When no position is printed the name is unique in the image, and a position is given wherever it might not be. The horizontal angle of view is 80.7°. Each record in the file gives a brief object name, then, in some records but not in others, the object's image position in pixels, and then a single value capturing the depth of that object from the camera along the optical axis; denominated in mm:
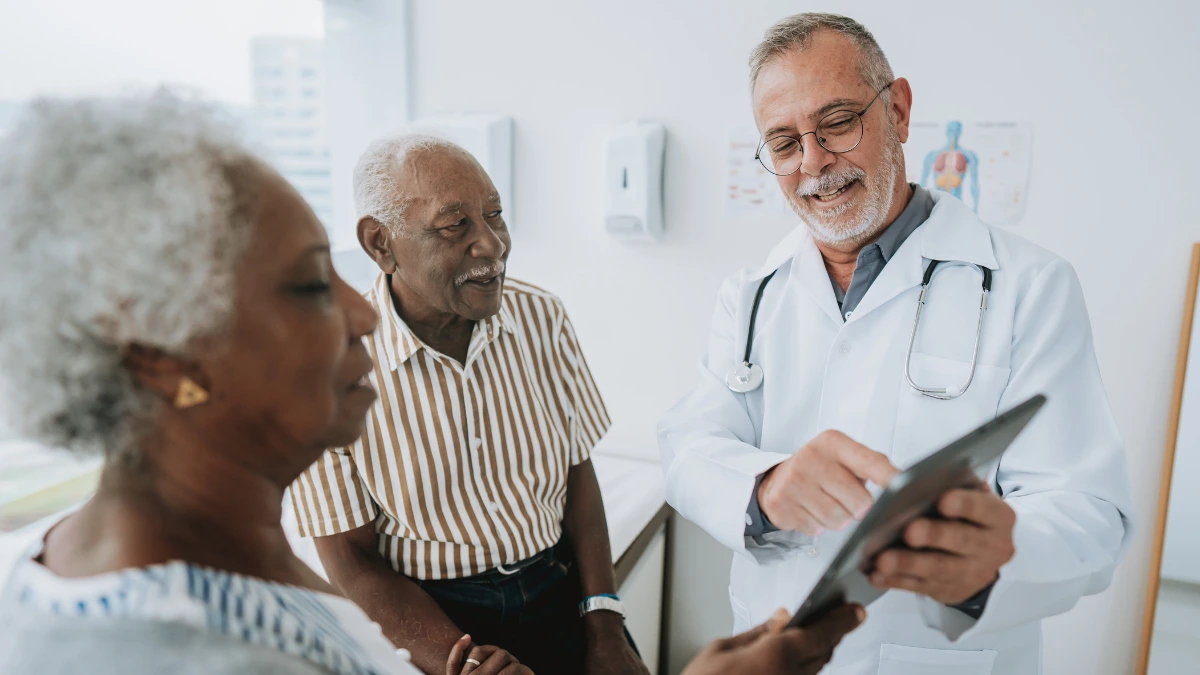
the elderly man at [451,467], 1215
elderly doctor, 977
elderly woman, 500
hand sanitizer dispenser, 2062
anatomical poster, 1793
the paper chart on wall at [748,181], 2021
